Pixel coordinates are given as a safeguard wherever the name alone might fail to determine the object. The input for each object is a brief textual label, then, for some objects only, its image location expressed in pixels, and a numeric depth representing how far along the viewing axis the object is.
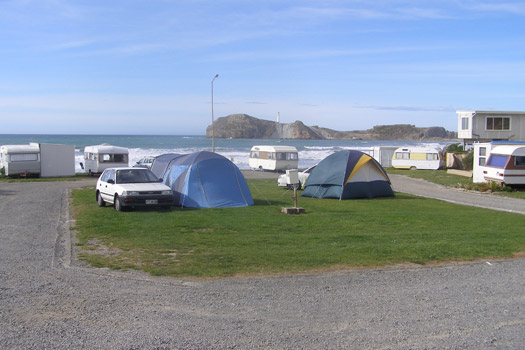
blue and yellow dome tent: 21.47
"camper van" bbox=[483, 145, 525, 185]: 25.61
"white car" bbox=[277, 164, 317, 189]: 25.56
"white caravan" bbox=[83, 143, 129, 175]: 37.44
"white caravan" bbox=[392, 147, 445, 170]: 44.31
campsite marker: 16.39
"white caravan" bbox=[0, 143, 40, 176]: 34.47
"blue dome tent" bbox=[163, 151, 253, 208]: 17.50
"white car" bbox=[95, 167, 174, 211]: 16.05
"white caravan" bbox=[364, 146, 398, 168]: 48.78
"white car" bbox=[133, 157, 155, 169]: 40.24
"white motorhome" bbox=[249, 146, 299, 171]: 41.84
